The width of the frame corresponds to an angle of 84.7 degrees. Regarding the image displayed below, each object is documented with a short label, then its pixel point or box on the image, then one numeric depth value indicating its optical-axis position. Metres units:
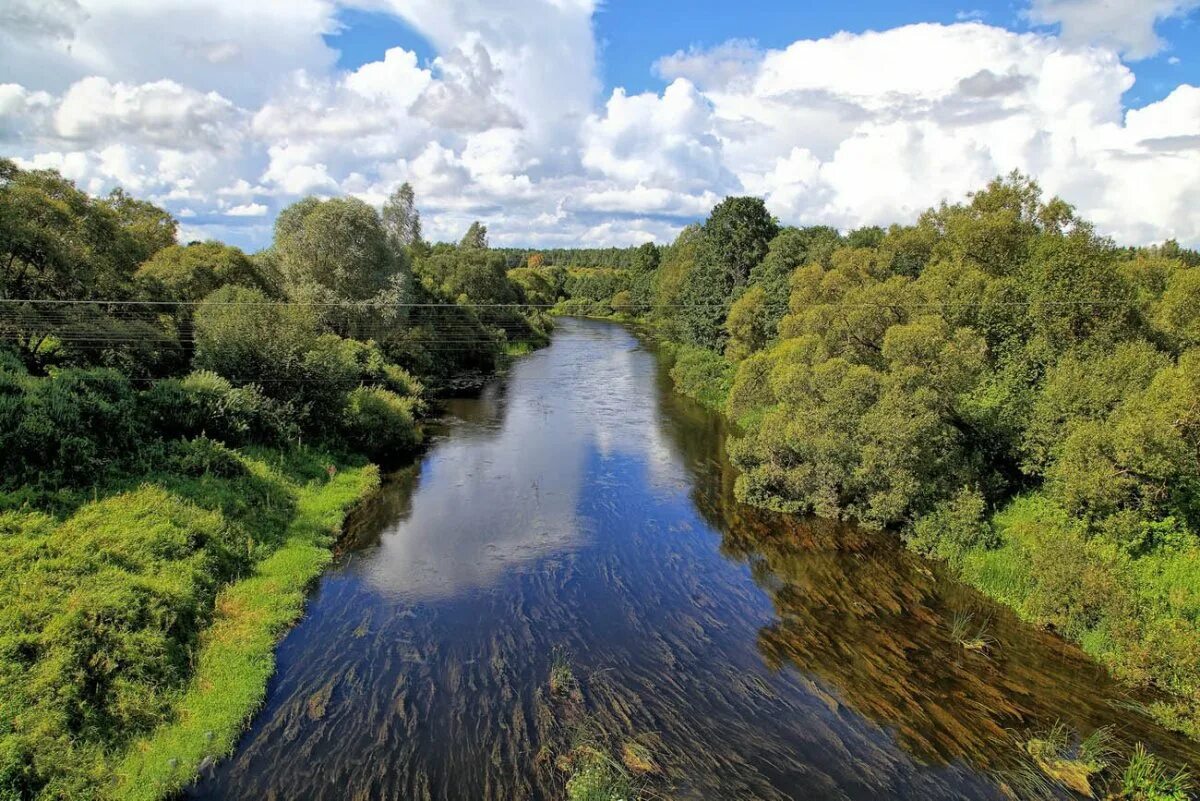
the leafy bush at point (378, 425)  37.59
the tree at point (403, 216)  73.25
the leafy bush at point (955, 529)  25.64
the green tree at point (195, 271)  41.66
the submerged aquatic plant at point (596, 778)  14.15
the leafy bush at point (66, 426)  21.83
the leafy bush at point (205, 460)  26.85
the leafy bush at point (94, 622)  13.82
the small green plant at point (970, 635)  20.41
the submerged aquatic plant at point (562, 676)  18.19
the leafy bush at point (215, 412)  28.73
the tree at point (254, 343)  34.53
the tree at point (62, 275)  30.36
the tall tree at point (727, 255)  69.06
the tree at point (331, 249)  50.19
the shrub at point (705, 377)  55.84
